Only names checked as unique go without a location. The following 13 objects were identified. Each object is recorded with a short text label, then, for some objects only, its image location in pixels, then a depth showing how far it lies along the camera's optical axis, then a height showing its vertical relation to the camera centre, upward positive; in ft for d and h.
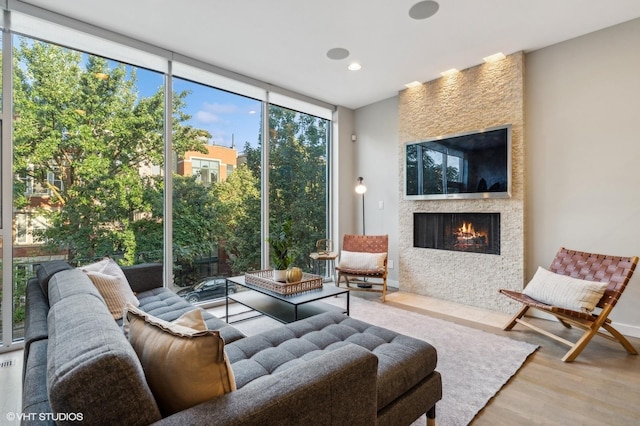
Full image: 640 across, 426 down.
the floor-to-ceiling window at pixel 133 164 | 8.82 +1.76
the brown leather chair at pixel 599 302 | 7.97 -2.14
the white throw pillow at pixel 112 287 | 6.61 -1.59
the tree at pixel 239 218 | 12.66 -0.15
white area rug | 6.09 -3.67
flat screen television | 11.68 +2.00
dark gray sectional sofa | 2.39 -1.72
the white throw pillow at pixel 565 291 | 8.04 -2.11
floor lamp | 15.96 +1.35
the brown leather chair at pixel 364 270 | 13.29 -2.36
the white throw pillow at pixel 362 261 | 13.44 -2.05
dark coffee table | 8.11 -2.61
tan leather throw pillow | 2.96 -1.49
